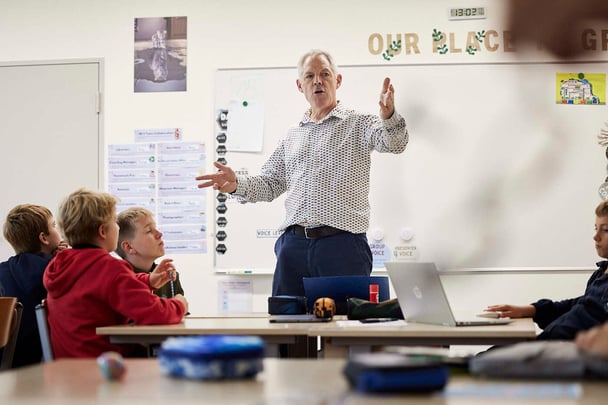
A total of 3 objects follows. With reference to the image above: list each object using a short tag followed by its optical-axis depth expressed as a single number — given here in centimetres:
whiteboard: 440
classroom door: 484
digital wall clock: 455
